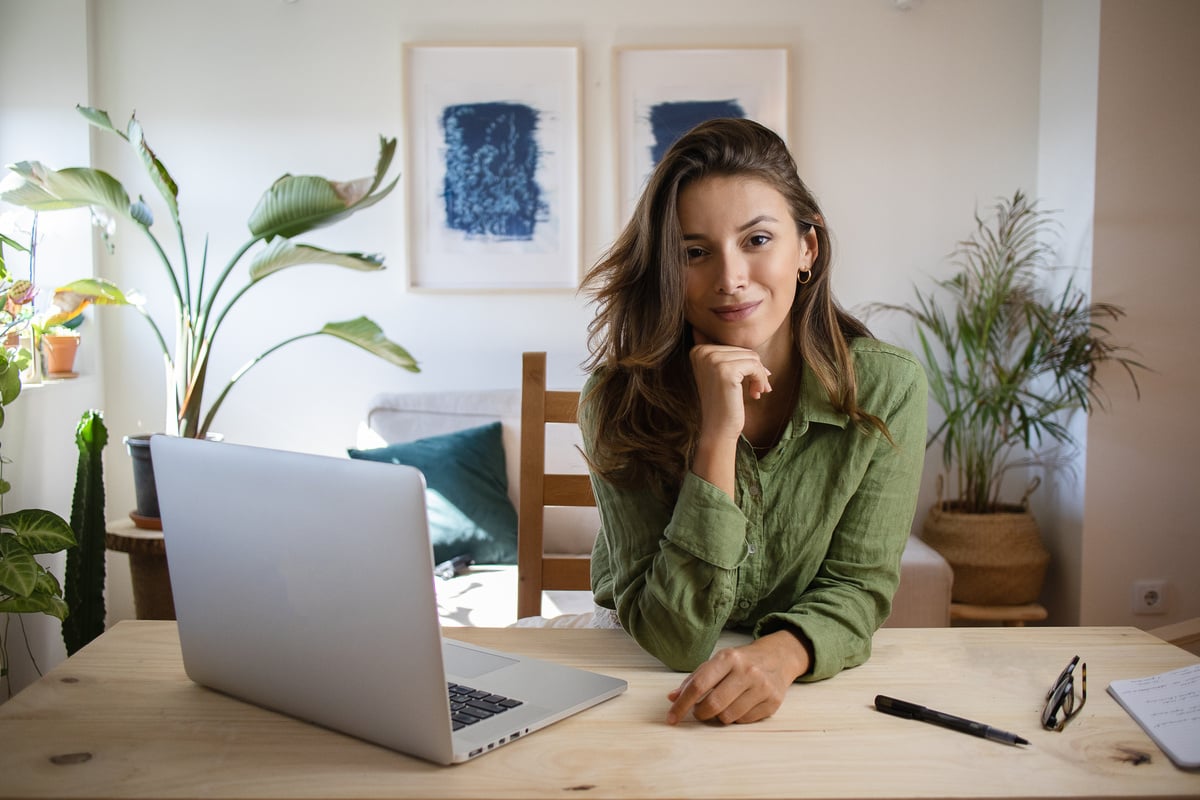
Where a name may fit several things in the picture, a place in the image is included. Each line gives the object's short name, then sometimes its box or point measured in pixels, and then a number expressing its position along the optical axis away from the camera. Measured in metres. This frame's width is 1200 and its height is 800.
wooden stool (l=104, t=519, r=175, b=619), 2.92
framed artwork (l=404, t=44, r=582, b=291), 3.51
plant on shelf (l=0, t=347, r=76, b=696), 2.02
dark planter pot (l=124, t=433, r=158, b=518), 2.95
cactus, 2.66
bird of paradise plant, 2.82
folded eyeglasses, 1.00
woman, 1.31
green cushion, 3.05
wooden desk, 0.87
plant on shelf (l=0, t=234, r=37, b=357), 2.31
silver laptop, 0.88
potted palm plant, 3.24
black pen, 0.96
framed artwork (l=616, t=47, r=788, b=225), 3.52
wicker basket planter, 3.24
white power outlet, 3.33
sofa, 2.73
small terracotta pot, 3.23
